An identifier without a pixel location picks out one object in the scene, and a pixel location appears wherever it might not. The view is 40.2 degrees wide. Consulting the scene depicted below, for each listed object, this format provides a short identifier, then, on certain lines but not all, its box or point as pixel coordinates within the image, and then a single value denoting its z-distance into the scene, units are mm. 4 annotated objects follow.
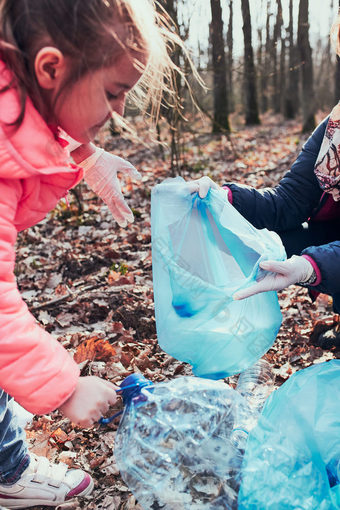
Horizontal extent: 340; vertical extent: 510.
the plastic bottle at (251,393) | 1581
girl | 1162
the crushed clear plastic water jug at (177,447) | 1441
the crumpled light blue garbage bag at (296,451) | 1394
